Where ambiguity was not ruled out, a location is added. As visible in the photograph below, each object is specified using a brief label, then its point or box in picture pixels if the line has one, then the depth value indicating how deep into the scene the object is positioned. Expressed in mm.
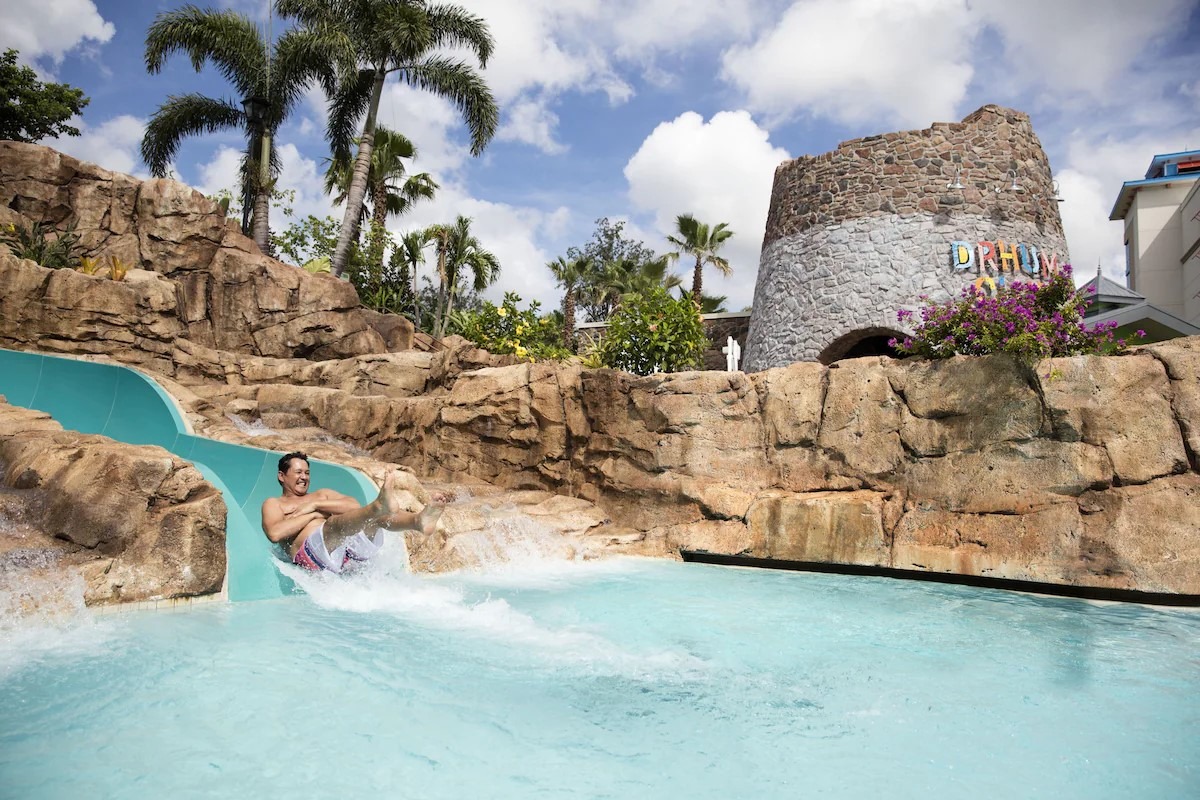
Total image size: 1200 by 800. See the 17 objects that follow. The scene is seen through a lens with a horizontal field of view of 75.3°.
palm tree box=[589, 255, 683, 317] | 29438
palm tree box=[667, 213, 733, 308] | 27469
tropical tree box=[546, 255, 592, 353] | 29856
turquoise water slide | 5875
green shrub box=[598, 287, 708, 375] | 11664
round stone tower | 14094
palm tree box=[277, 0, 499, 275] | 20188
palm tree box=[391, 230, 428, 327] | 26234
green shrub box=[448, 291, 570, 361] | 16750
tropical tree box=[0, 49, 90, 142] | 20797
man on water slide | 5230
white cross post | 14977
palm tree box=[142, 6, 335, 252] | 20109
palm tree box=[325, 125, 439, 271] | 23609
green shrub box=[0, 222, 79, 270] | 14016
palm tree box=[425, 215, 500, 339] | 27484
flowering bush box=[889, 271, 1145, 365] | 7594
